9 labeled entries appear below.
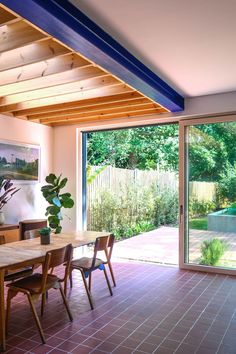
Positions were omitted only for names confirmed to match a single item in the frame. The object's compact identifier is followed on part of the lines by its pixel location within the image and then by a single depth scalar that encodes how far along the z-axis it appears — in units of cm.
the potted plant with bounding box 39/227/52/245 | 345
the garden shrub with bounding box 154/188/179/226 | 760
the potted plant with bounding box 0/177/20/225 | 501
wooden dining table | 258
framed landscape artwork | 528
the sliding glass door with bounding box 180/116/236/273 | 482
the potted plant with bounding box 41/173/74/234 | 551
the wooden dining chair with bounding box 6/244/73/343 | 277
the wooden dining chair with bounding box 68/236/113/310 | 352
